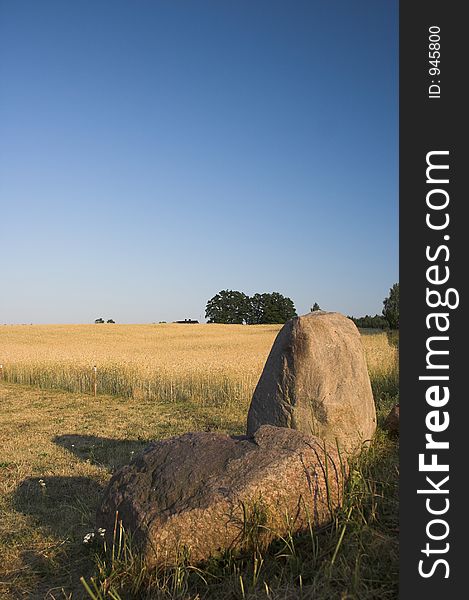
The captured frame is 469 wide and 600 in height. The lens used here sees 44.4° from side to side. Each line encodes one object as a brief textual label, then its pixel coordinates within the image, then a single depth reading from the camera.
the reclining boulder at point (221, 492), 4.85
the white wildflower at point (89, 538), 5.64
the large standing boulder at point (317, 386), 7.95
